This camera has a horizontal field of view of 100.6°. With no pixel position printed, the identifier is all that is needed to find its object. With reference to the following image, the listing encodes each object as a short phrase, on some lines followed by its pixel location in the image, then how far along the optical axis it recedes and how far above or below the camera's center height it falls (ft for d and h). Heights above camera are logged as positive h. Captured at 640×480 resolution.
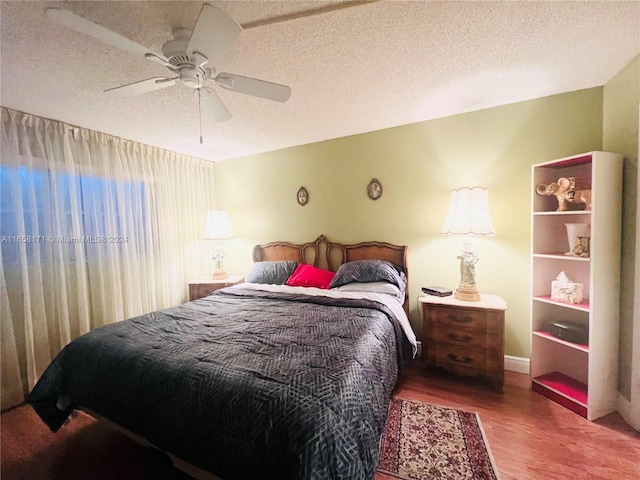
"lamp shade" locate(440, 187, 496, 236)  7.26 +0.27
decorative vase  6.23 -0.27
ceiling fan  3.50 +2.80
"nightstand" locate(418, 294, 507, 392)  6.72 -2.99
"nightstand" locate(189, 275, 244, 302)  10.55 -2.17
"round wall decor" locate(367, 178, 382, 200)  9.55 +1.35
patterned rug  4.61 -4.29
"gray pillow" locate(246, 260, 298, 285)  9.99 -1.63
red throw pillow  9.43 -1.78
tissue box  6.20 -1.71
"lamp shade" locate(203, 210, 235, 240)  11.28 +0.22
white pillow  7.86 -1.89
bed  3.17 -2.26
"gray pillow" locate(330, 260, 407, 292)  8.31 -1.52
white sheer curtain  7.02 -0.03
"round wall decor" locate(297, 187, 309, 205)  10.85 +1.33
